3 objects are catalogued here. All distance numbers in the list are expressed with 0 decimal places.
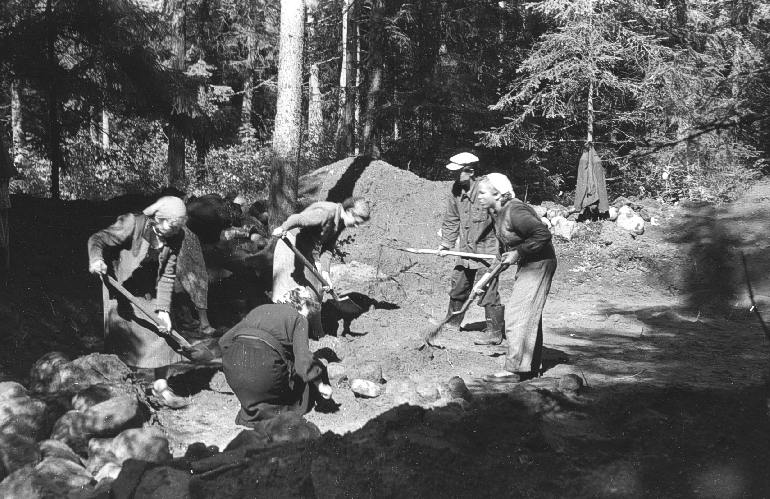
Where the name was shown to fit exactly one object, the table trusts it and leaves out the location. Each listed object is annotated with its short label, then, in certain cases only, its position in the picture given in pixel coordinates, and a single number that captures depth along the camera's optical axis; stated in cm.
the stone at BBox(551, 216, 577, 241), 1459
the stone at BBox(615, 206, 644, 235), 1478
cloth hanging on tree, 1520
